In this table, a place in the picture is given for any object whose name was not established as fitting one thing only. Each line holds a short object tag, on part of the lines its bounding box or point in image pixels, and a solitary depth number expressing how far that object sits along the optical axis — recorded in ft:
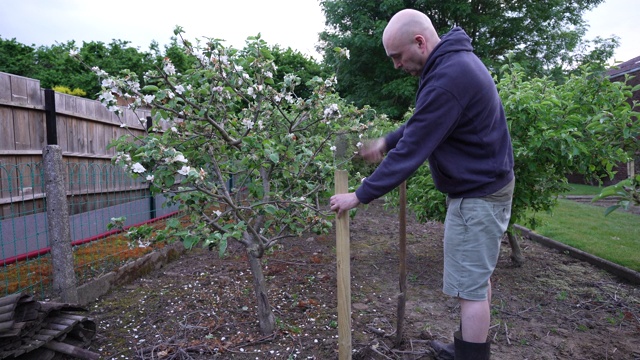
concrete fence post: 10.53
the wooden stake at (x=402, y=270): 9.54
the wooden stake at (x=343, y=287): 7.48
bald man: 6.61
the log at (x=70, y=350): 8.23
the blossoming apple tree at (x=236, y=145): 8.05
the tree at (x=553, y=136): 11.64
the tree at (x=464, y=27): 50.08
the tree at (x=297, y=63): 48.85
